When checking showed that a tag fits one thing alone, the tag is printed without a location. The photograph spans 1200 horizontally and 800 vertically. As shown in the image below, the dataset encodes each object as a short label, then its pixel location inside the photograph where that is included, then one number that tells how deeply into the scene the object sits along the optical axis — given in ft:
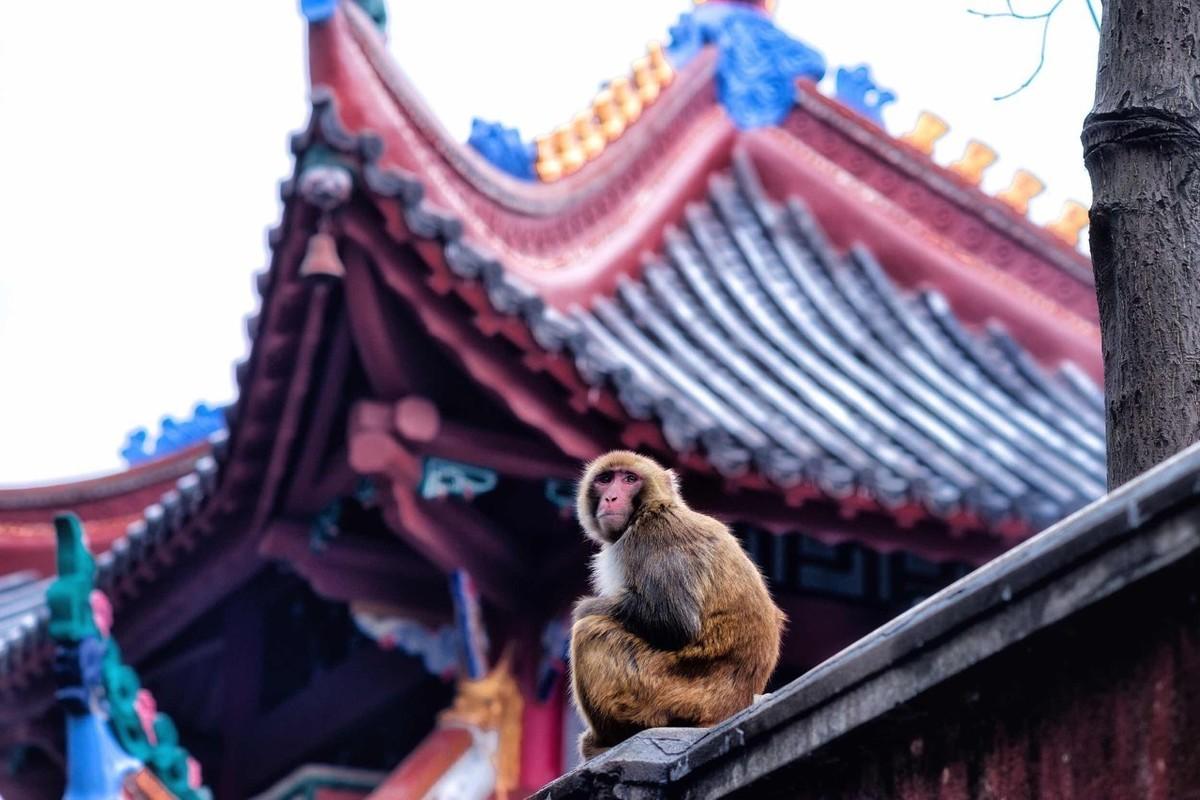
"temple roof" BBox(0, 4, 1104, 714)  24.16
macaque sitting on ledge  13.34
